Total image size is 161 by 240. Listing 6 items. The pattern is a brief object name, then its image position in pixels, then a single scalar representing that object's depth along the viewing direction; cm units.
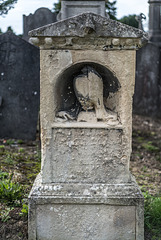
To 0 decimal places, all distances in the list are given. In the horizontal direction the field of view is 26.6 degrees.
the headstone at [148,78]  759
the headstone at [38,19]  732
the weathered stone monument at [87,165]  275
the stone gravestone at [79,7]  675
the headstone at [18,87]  564
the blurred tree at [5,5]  610
